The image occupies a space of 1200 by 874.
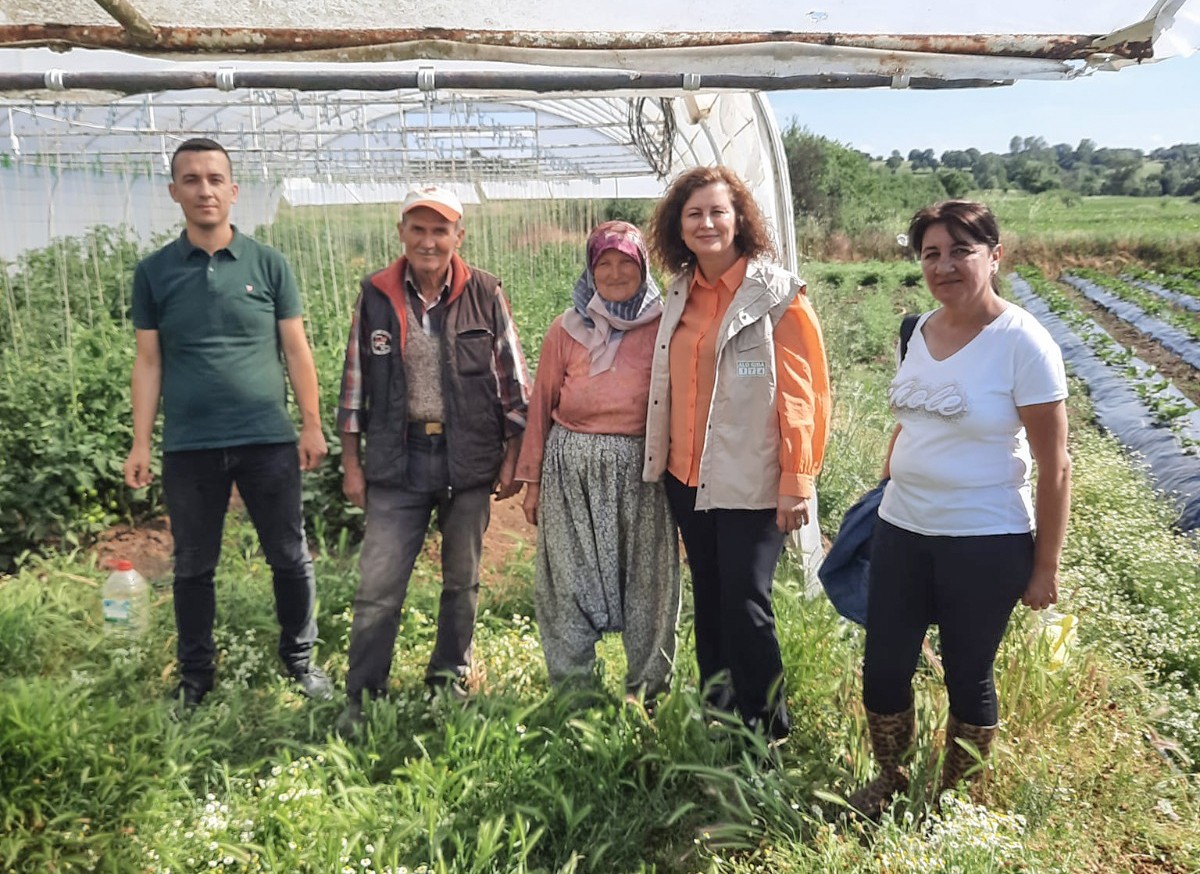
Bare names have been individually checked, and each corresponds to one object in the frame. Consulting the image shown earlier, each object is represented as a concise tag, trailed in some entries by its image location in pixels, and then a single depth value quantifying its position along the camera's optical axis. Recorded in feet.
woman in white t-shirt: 6.71
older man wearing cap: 9.14
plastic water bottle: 10.99
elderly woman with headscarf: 8.92
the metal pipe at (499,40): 5.56
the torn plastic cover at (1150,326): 34.42
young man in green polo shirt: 9.03
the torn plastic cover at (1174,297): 45.09
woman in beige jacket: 8.19
